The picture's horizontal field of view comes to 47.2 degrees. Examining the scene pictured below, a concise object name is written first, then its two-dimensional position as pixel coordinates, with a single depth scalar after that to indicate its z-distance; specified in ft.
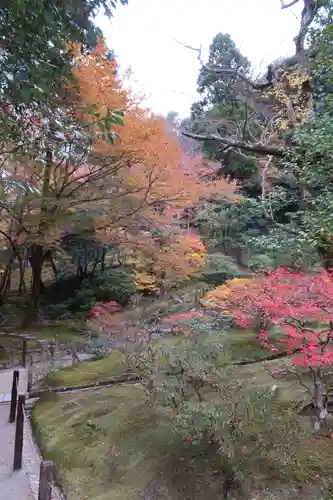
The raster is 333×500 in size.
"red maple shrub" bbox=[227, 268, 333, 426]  13.67
